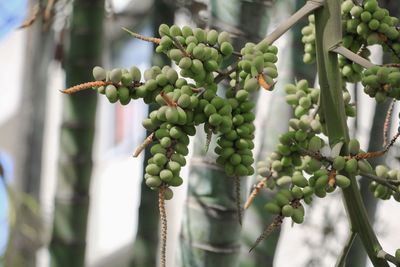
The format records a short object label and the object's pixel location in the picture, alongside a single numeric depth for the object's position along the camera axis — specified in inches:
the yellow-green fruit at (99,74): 67.6
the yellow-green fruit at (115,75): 67.0
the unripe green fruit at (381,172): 74.5
